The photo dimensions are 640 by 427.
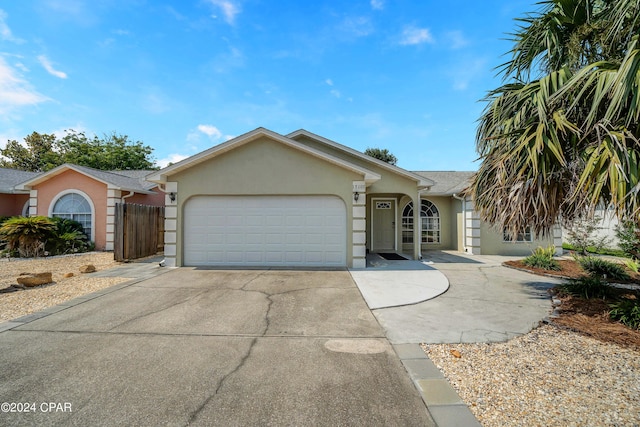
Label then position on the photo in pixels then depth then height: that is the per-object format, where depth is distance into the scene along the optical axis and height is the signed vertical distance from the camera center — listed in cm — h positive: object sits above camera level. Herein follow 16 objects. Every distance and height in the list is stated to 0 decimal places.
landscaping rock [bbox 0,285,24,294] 646 -166
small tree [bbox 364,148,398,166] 3145 +779
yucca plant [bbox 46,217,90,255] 1234 -84
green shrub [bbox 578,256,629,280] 794 -146
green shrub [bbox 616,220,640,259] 891 -59
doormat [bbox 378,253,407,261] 1122 -157
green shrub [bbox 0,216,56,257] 1137 -57
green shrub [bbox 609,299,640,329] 443 -156
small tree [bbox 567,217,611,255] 960 -52
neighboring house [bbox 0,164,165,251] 1366 +119
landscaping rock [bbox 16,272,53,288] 686 -152
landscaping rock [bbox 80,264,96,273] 873 -156
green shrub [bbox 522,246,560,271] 941 -144
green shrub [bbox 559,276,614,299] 597 -154
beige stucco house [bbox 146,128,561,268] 923 +50
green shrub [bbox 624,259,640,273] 809 -134
